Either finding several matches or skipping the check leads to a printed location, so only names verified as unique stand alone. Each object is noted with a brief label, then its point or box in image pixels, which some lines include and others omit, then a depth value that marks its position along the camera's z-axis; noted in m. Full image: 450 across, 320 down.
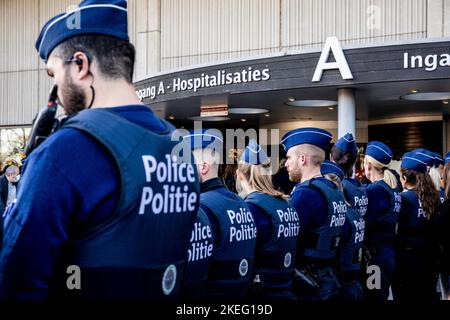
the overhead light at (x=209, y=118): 16.84
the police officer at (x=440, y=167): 7.13
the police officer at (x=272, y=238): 3.95
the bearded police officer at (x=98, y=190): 1.59
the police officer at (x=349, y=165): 5.44
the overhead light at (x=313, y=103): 14.24
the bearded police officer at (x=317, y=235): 4.18
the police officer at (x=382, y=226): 5.94
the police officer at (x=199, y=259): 2.93
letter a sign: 11.38
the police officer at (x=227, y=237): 3.48
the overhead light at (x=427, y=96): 13.19
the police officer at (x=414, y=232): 6.05
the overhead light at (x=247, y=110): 15.83
